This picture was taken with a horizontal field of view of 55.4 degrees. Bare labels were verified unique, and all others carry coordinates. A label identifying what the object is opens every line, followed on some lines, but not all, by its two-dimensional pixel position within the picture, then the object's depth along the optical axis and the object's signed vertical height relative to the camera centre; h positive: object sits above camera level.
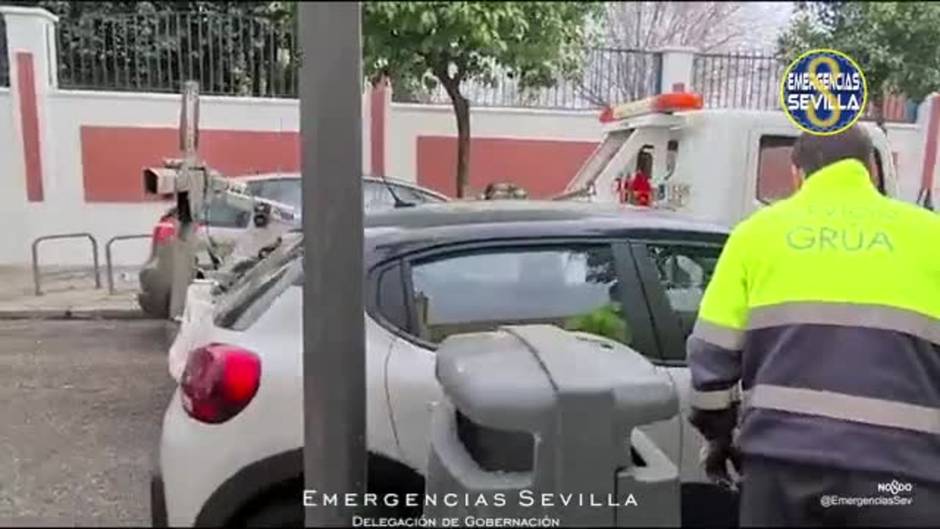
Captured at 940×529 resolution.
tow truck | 6.04 -0.35
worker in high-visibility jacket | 2.10 -0.56
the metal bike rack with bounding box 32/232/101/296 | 9.94 -1.77
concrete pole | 1.85 -0.33
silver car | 6.61 -1.05
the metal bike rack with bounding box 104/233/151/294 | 9.96 -1.78
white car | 2.69 -0.73
